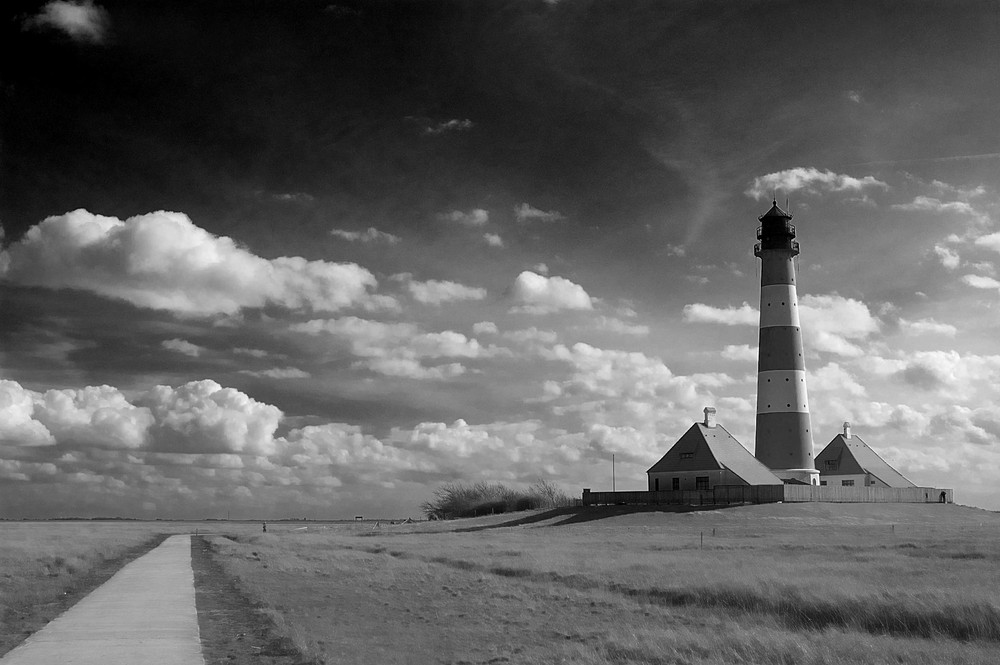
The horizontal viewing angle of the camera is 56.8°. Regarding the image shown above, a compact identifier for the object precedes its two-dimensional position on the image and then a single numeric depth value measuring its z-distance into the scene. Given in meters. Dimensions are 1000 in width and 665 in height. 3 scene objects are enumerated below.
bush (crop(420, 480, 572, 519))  106.19
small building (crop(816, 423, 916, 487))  91.44
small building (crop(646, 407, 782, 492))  77.06
